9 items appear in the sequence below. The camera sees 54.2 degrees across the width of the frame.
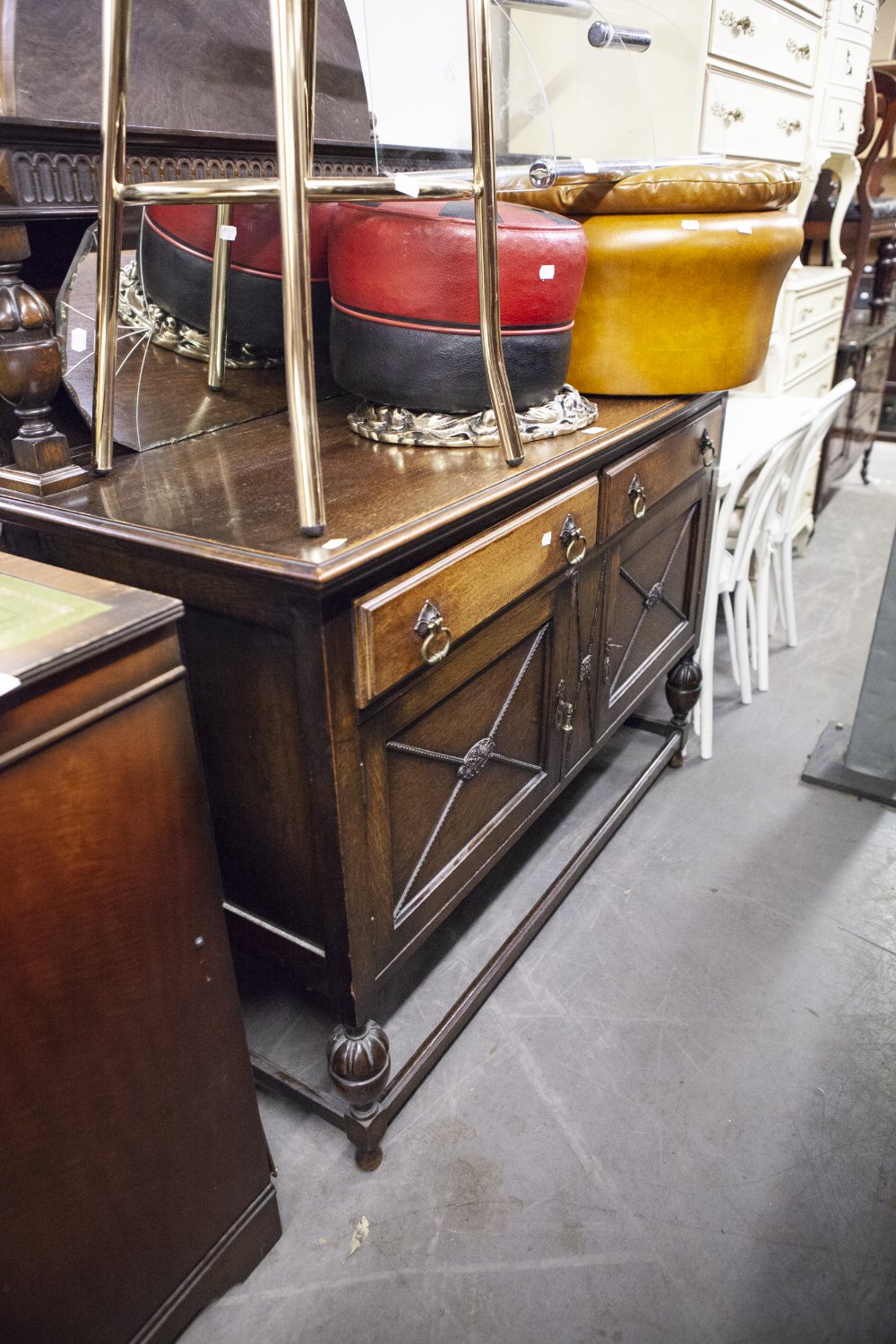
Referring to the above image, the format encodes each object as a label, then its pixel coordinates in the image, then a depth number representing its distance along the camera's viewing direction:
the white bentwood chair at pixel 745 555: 2.17
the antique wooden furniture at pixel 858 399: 3.74
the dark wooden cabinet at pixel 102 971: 0.76
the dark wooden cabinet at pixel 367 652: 0.95
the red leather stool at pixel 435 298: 1.14
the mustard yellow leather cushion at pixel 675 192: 1.46
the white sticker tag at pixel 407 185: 0.97
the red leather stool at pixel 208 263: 1.32
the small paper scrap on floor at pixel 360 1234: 1.21
